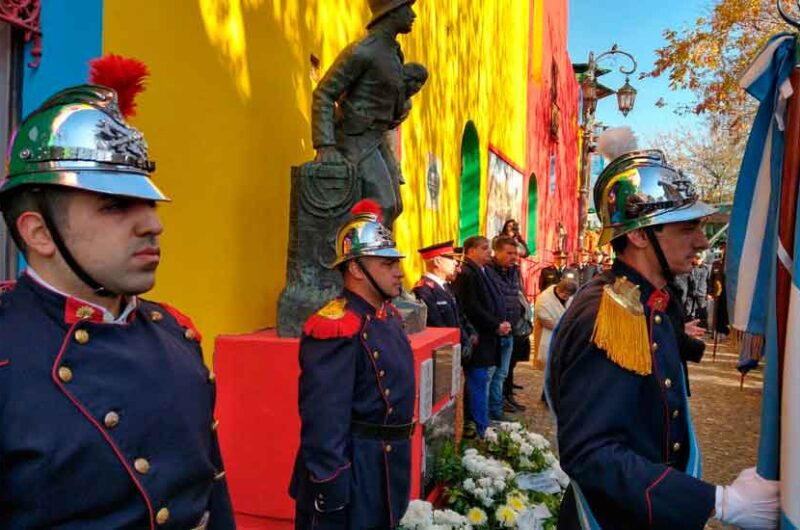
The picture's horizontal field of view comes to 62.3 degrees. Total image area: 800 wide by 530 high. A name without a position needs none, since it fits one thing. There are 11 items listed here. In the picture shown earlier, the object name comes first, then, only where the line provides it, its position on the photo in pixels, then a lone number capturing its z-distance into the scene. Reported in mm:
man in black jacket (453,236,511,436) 6098
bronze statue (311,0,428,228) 4090
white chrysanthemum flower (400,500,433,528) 3359
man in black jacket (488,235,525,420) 6715
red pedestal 3662
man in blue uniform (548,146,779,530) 1717
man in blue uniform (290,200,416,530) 2705
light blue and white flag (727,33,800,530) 1486
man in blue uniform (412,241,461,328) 5449
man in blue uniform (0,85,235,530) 1319
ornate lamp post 13766
